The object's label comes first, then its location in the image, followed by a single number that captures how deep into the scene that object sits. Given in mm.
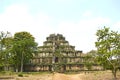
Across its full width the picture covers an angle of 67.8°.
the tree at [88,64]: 27477
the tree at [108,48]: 12122
